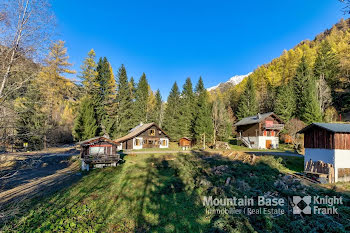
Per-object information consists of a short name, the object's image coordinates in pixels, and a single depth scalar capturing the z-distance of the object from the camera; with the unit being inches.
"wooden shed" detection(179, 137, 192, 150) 1709.4
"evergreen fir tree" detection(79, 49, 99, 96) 1643.7
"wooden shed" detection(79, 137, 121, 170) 912.4
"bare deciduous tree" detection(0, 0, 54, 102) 235.0
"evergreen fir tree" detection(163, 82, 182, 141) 1931.2
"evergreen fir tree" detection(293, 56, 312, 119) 1655.3
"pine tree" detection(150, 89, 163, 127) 2157.5
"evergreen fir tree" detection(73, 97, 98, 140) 1473.9
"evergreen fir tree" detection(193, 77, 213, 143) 1620.1
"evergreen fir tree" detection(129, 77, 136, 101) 2210.9
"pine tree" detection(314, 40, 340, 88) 1851.6
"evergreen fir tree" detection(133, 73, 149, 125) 1975.9
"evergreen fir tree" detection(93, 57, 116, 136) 1669.5
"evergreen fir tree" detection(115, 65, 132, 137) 1761.8
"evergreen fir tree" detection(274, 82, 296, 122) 1711.4
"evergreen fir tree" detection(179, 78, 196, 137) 1800.0
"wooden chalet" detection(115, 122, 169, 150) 1549.0
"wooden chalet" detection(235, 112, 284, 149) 1480.1
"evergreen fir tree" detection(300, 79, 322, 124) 1493.6
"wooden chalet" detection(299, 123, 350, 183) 681.0
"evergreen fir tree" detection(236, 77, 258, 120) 2081.7
